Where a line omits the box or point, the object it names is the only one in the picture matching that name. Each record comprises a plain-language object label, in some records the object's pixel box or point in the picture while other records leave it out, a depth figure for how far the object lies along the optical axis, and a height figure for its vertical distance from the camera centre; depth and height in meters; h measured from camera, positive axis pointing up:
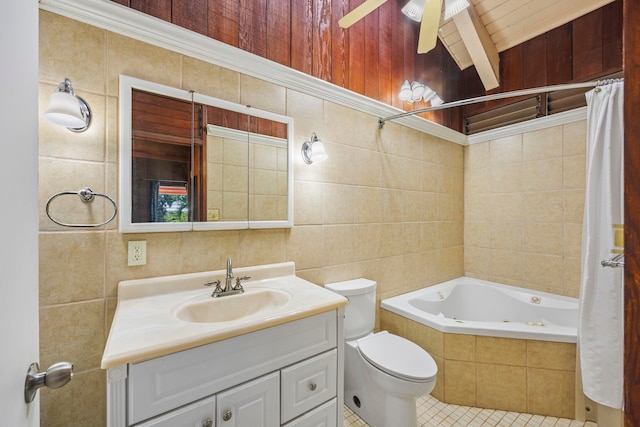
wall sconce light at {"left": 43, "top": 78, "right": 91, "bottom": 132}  0.93 +0.37
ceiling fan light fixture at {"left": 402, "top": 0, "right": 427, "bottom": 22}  1.64 +1.31
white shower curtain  1.52 -0.30
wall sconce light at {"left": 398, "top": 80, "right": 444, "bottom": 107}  2.22 +1.04
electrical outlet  1.19 -0.18
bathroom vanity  0.80 -0.51
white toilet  1.38 -0.86
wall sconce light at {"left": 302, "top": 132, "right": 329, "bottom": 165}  1.64 +0.40
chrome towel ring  1.04 +0.06
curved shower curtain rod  1.55 +0.77
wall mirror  1.19 +0.26
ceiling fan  1.40 +1.10
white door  0.38 +0.01
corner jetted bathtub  1.74 -0.79
